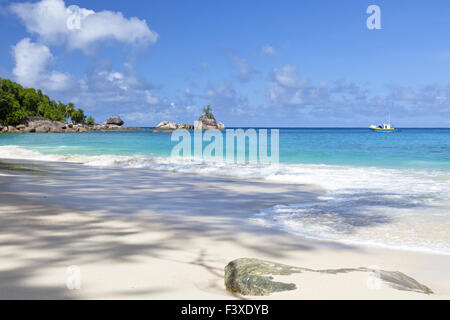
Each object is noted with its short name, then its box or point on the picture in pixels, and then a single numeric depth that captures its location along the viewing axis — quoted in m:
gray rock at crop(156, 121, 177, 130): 158.38
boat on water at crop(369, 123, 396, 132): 105.45
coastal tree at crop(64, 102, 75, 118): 141.38
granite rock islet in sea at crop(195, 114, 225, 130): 138.12
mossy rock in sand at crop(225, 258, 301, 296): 3.01
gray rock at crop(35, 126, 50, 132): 100.62
